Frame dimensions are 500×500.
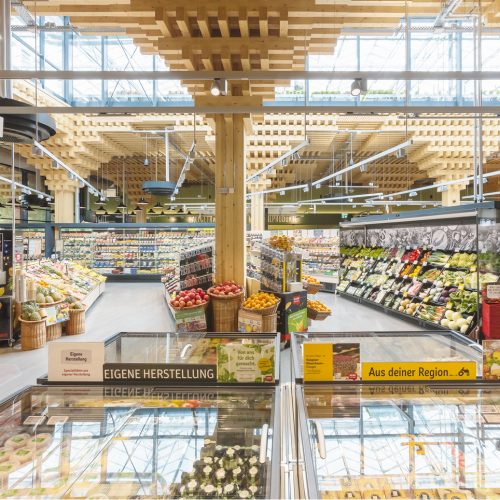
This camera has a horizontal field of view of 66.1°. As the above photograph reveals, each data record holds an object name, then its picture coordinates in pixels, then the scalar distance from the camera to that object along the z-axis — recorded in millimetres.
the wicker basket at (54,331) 6839
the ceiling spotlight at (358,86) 4234
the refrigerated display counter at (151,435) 1840
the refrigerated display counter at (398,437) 1876
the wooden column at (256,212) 16250
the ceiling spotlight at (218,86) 4133
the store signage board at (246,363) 2389
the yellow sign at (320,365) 2425
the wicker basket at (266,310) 5632
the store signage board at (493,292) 5488
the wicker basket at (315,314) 6859
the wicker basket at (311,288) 7469
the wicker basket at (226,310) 6102
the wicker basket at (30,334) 6258
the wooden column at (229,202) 6762
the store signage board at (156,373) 2438
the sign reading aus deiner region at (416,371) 2428
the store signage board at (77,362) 2421
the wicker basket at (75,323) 7258
